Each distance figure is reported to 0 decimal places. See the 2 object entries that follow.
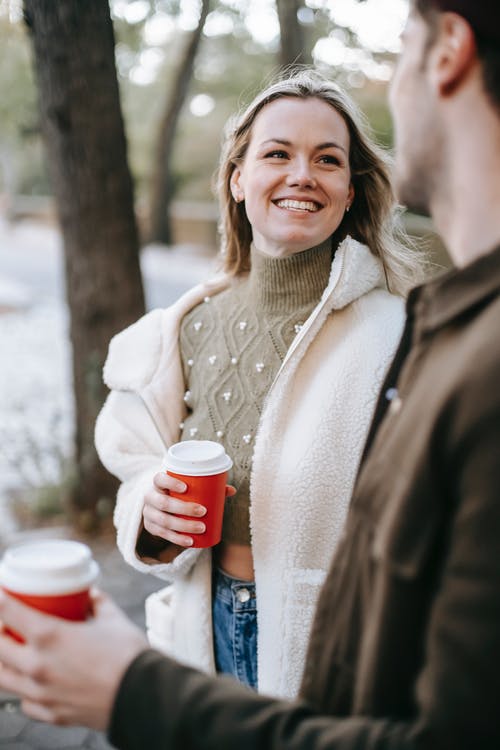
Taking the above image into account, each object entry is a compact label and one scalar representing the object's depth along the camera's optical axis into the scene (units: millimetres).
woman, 1653
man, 776
